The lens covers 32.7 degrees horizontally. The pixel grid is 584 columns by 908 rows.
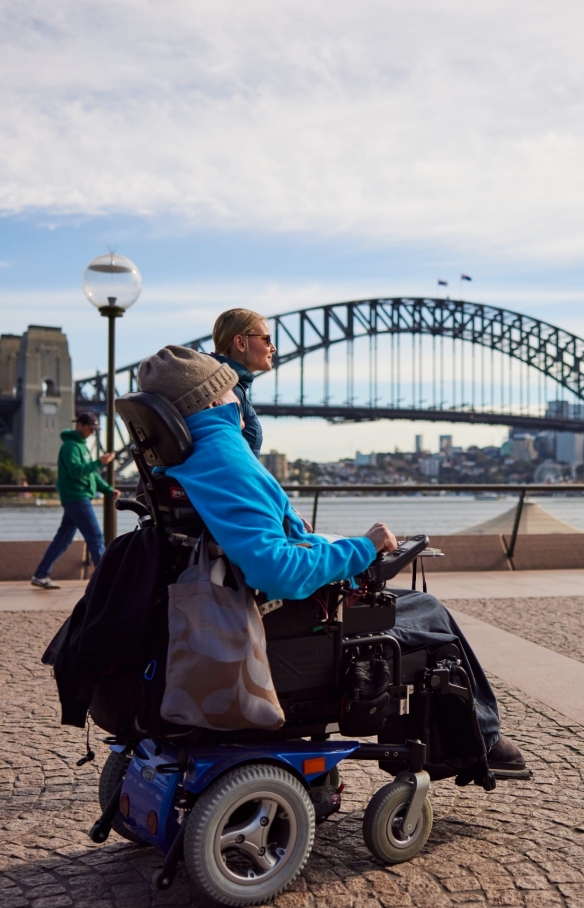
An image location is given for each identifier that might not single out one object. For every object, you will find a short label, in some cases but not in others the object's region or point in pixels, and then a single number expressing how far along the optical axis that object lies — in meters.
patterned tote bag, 2.15
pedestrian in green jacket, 7.69
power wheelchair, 2.25
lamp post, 7.80
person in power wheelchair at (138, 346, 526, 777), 2.19
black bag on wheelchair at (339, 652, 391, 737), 2.43
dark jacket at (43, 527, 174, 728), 2.23
